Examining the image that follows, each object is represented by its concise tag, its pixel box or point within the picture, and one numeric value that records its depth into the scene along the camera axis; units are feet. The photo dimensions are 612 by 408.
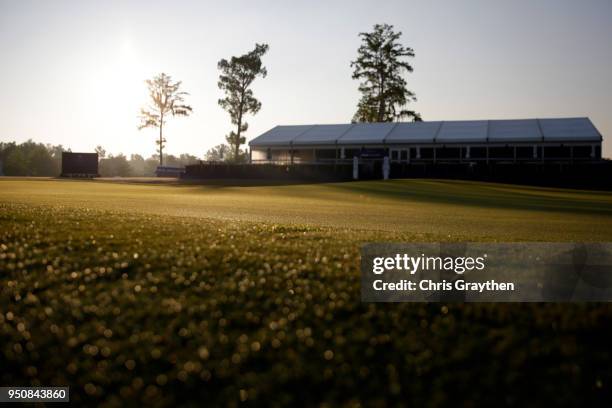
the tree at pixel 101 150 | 571.28
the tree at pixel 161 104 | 266.57
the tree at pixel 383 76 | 250.37
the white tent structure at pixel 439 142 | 159.94
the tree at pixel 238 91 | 249.55
